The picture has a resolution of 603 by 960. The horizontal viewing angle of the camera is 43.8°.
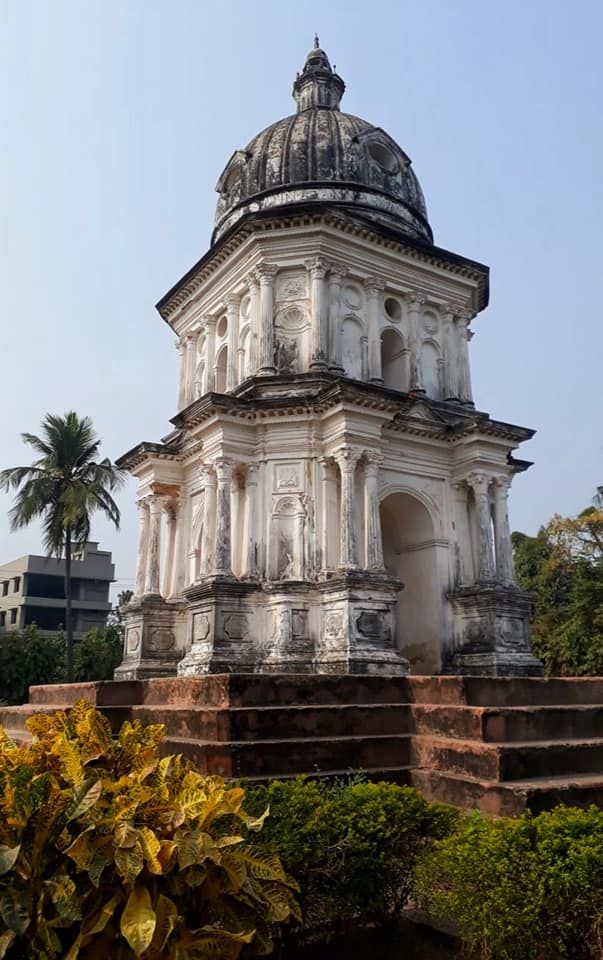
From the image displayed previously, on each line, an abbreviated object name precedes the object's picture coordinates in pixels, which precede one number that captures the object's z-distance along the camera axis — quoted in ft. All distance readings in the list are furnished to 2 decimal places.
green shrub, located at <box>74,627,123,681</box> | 112.47
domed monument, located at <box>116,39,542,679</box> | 50.11
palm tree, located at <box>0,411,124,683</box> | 95.86
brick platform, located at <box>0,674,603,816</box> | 23.38
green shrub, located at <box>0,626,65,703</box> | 107.34
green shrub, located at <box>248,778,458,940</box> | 16.65
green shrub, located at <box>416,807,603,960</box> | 13.99
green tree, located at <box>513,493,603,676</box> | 93.15
